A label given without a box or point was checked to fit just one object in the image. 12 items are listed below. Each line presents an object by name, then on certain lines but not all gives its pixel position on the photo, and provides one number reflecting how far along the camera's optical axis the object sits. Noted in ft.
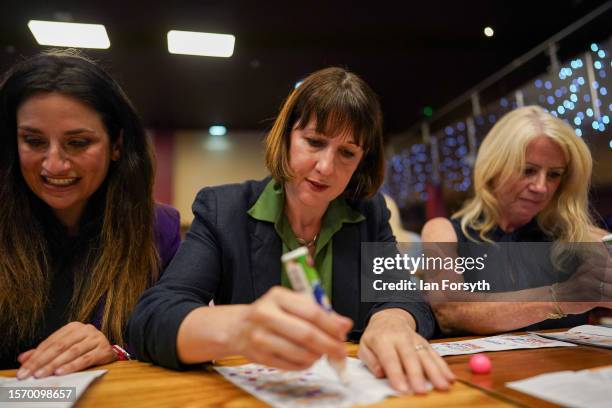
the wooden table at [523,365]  2.30
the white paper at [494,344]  3.29
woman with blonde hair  5.20
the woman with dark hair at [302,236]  2.66
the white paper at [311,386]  2.16
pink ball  2.65
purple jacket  4.60
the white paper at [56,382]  2.28
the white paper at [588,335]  3.51
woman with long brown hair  3.93
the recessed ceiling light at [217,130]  19.05
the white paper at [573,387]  2.08
